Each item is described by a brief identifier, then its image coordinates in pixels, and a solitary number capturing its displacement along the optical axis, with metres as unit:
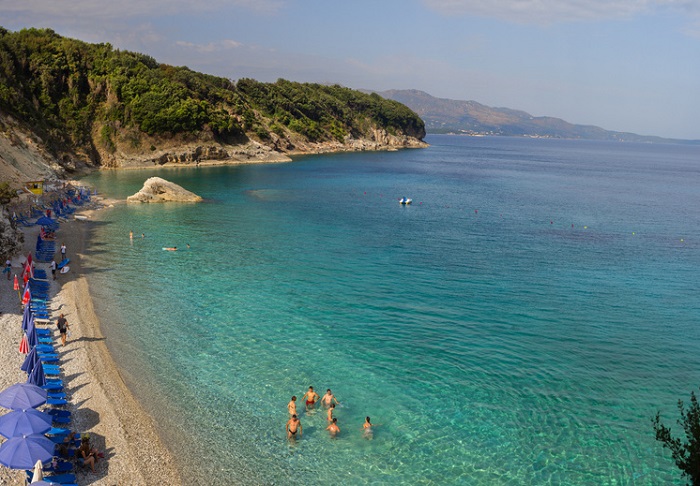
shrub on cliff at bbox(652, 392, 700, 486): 11.24
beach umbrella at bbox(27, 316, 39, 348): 22.73
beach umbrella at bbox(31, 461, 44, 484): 13.98
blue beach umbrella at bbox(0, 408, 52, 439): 15.39
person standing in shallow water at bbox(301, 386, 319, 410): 20.39
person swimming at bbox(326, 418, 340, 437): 18.83
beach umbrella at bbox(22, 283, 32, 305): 27.17
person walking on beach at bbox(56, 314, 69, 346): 24.55
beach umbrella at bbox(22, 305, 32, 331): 24.85
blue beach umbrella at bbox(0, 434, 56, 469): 14.45
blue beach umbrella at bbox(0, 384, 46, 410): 16.80
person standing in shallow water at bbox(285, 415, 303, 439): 18.64
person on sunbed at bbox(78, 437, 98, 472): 16.03
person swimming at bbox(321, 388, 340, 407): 20.20
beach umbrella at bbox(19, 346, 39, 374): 20.34
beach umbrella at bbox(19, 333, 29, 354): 22.84
